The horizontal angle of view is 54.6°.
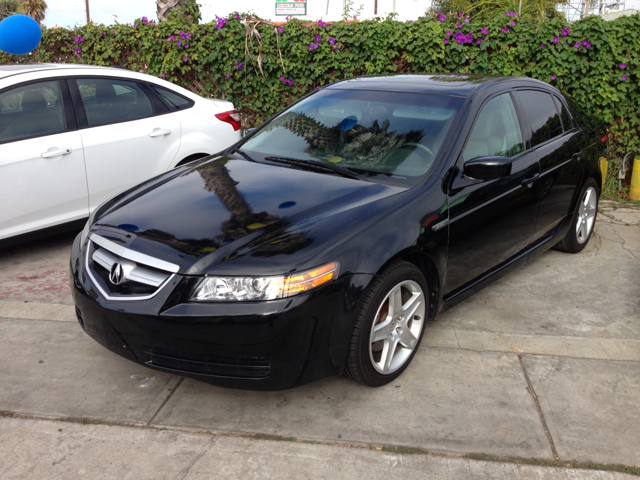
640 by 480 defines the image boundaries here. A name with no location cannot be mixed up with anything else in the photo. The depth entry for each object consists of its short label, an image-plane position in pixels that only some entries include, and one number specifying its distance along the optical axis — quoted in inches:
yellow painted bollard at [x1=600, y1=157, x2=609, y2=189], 215.9
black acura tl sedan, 108.3
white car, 187.2
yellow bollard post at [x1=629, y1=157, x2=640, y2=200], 296.0
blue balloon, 269.6
